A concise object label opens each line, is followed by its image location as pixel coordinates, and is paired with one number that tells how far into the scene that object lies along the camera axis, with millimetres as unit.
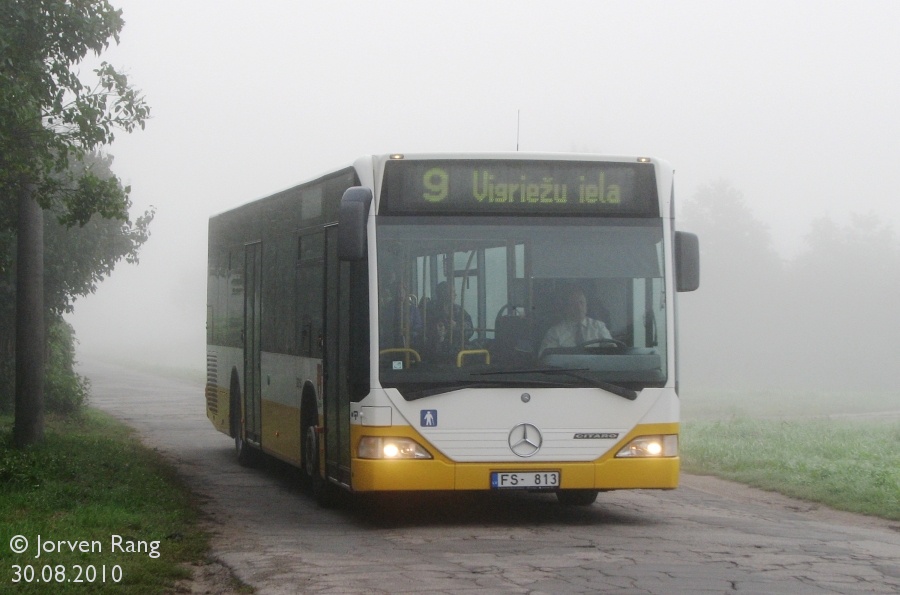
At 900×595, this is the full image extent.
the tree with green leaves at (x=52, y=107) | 14666
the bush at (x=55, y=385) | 25281
